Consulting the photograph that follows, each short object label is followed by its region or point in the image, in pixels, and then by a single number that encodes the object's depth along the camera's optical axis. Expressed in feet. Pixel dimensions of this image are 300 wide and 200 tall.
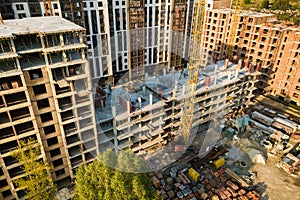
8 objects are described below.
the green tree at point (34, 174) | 87.92
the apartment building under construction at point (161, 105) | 120.06
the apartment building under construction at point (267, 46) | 195.11
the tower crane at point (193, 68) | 135.44
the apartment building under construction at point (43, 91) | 86.89
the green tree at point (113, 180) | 79.29
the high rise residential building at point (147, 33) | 214.85
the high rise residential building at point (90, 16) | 181.98
